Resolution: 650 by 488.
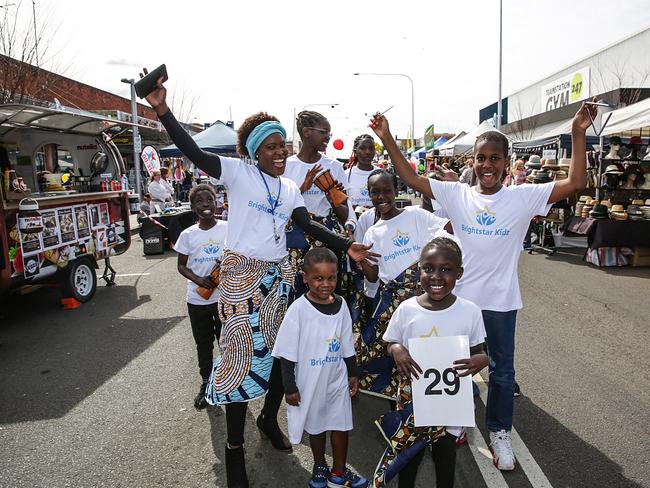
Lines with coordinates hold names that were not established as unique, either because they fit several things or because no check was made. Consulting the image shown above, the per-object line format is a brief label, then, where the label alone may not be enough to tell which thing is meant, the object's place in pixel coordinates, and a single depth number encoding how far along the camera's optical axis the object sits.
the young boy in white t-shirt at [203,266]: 3.80
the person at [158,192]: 12.99
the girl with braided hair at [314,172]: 3.74
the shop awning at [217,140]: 14.24
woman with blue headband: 2.66
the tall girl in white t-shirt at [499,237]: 2.85
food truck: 5.78
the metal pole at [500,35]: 21.32
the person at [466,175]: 10.86
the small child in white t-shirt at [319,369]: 2.58
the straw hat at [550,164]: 10.60
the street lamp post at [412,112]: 41.31
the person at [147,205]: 12.80
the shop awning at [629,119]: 8.33
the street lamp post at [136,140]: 15.88
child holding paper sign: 2.39
